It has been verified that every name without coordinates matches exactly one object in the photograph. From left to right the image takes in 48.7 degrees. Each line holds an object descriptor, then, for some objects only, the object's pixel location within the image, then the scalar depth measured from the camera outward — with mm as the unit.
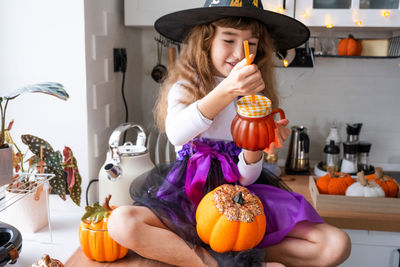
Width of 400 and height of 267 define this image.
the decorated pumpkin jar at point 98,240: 1279
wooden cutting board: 1291
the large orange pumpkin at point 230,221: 1128
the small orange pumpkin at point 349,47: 1852
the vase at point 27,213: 1383
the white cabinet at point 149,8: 1758
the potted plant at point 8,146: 1065
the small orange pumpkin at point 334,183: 1625
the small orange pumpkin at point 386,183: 1614
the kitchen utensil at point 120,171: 1488
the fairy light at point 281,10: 1685
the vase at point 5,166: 1064
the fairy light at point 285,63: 1886
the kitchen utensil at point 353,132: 1947
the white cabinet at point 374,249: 1539
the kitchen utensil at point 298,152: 1940
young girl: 1170
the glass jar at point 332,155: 1937
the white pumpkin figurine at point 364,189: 1574
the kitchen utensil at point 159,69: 2096
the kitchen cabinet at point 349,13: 1664
